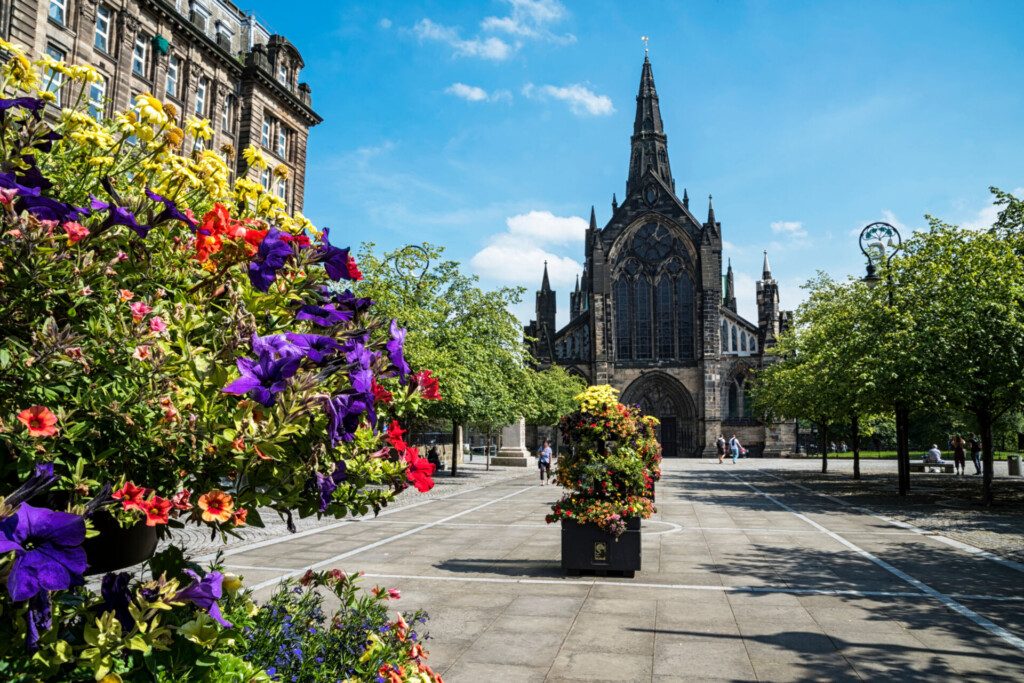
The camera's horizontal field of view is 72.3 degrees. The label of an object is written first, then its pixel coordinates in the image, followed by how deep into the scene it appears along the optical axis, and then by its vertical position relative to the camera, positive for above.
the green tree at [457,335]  25.77 +3.66
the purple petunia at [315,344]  1.86 +0.20
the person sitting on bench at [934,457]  37.25 -1.61
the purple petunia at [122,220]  2.02 +0.57
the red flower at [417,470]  2.38 -0.17
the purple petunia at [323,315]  2.15 +0.32
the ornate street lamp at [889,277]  22.22 +5.12
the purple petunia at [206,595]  1.96 -0.50
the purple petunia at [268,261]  2.08 +0.47
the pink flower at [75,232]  2.00 +0.53
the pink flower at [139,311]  1.91 +0.29
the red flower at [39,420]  1.61 -0.01
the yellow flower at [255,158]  2.99 +1.11
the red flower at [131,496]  1.73 -0.20
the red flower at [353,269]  2.38 +0.51
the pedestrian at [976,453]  34.53 -1.24
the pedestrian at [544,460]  27.22 -1.48
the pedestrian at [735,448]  51.47 -1.73
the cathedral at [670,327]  61.19 +8.68
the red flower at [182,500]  1.86 -0.22
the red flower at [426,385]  2.44 +0.12
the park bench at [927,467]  36.59 -2.09
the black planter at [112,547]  2.33 -0.44
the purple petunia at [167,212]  2.17 +0.63
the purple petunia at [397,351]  2.17 +0.21
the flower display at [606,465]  9.49 -0.59
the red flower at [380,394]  2.15 +0.08
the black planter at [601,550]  9.41 -1.71
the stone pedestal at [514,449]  41.91 -1.71
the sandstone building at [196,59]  25.36 +15.23
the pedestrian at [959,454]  34.38 -1.32
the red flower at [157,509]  1.73 -0.23
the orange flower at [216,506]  1.80 -0.23
